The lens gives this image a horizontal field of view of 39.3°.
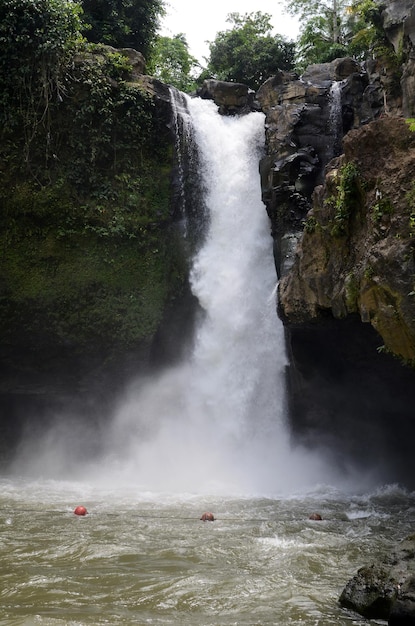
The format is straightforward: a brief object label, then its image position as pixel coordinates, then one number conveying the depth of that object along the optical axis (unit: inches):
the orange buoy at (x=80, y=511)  384.5
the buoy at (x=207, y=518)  366.6
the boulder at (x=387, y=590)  189.5
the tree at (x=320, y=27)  1235.9
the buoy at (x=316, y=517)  372.8
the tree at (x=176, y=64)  1163.9
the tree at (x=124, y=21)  817.5
